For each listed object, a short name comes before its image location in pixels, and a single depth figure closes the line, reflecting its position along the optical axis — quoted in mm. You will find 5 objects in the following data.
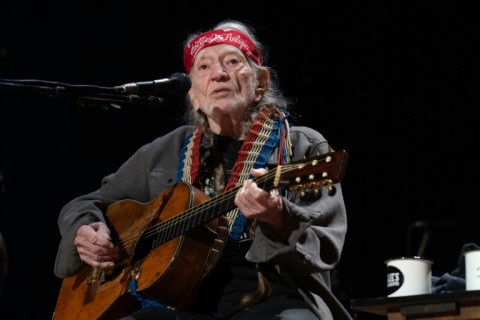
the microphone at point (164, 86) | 5500
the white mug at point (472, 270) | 4633
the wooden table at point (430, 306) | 4523
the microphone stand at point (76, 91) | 5141
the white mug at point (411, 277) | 4844
